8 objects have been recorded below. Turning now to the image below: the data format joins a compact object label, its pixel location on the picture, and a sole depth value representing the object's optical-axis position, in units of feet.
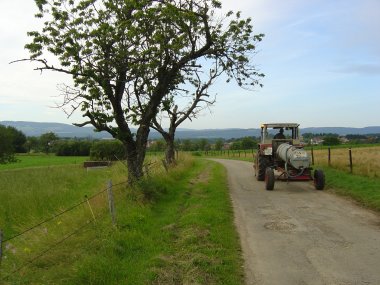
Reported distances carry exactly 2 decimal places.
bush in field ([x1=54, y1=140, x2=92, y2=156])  263.08
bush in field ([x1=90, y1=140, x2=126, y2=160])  155.46
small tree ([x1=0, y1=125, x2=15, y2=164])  141.08
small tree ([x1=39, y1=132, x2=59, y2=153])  313.34
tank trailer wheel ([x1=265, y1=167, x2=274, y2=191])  51.89
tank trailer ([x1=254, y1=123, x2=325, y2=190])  51.21
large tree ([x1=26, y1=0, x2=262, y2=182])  42.45
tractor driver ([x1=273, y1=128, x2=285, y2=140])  62.23
